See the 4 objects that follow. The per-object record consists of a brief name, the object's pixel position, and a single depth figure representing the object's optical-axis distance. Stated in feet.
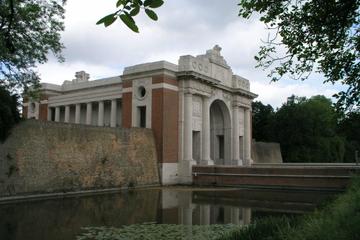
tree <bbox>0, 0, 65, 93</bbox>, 56.70
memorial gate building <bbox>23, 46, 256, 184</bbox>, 102.22
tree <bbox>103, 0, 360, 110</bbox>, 20.61
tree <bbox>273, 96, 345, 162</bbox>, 169.37
